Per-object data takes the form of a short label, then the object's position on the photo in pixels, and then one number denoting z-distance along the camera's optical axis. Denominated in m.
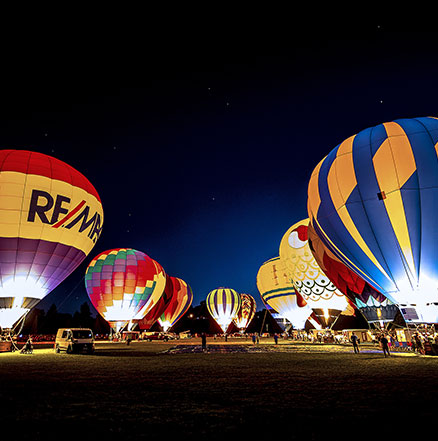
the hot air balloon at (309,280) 26.78
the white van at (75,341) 17.72
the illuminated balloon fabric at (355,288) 17.67
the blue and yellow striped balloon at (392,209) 13.25
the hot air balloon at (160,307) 44.09
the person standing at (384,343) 12.69
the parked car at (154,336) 42.22
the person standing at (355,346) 15.21
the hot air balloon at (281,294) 32.91
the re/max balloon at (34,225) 16.22
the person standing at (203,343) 19.59
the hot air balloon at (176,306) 48.94
